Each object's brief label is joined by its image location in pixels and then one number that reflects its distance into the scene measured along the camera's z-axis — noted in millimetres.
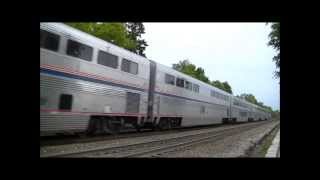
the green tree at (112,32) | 27078
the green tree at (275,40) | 16858
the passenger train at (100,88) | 9773
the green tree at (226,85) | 57741
